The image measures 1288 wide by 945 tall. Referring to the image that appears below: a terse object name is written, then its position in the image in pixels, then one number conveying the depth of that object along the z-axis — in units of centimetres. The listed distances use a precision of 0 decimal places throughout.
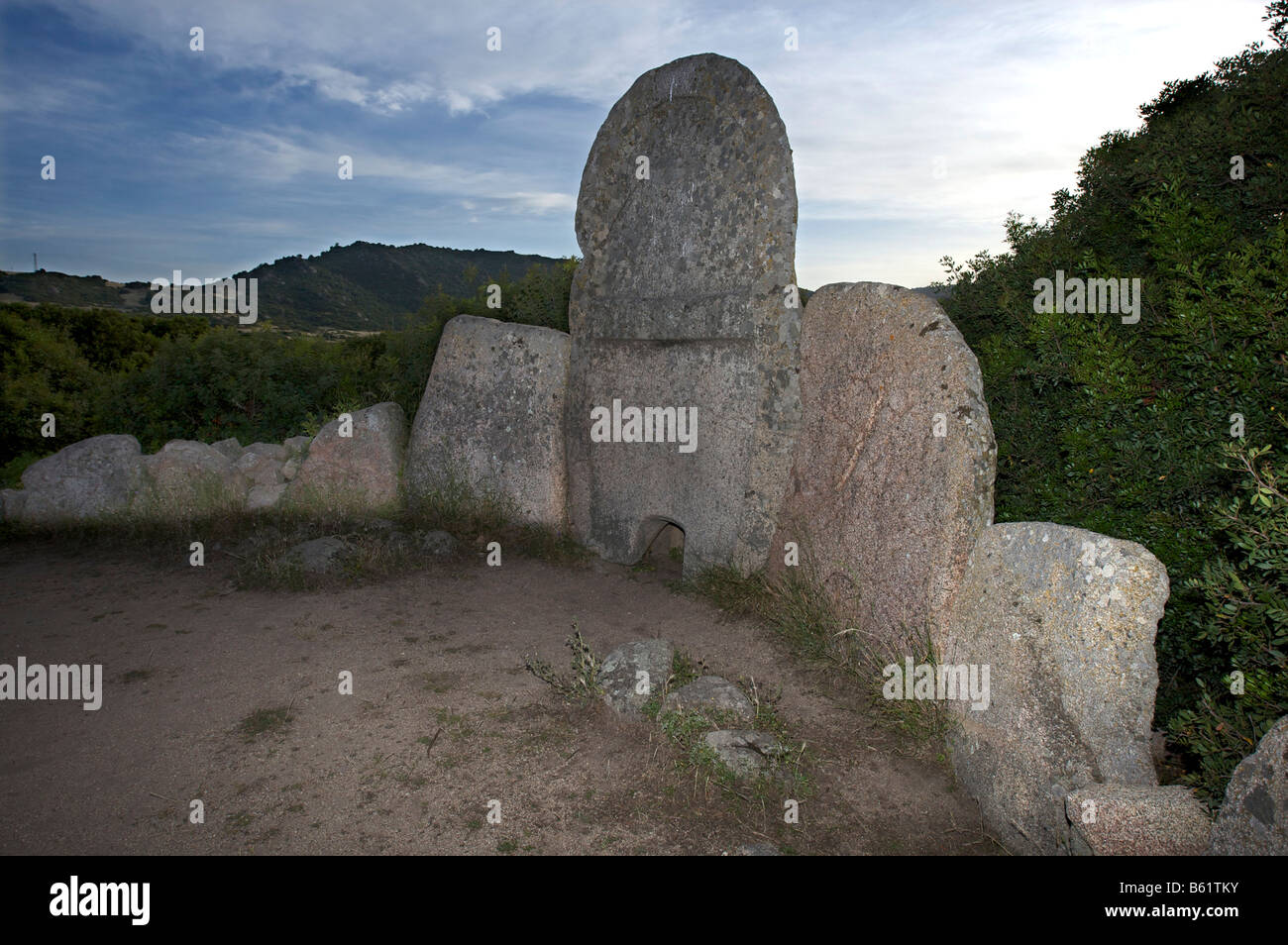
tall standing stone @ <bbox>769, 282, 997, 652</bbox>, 410
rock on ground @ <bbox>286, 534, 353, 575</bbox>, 631
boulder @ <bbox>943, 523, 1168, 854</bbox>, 309
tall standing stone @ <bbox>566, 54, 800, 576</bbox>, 566
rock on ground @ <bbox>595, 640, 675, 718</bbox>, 423
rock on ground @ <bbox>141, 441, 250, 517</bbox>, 743
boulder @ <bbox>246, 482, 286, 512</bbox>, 753
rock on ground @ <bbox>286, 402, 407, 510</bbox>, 749
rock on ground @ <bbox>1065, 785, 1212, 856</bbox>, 262
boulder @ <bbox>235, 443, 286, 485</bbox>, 775
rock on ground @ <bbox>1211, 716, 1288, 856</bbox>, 221
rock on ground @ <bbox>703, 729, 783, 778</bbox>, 366
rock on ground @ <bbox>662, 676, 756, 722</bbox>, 405
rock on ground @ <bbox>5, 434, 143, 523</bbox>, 745
